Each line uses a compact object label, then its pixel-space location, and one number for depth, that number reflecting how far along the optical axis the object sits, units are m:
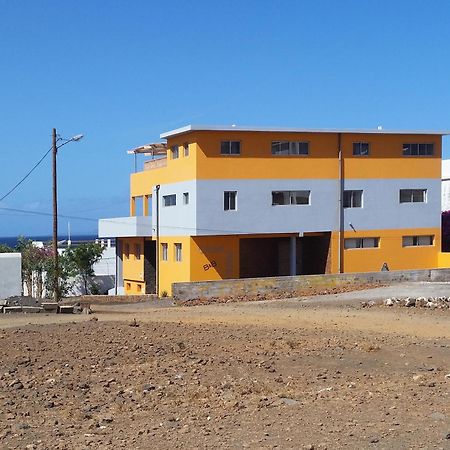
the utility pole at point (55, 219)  38.12
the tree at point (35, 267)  53.59
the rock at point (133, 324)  20.99
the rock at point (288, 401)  11.09
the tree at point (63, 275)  50.50
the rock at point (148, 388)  12.55
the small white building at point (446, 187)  57.78
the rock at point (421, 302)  27.32
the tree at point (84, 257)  55.06
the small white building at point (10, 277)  34.03
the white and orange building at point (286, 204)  45.25
